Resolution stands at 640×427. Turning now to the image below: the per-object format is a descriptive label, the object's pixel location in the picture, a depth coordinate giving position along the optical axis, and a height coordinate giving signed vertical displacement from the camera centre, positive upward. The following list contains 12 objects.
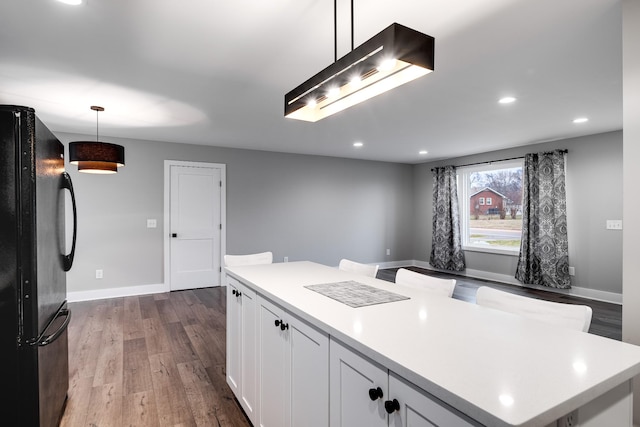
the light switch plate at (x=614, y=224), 4.73 -0.19
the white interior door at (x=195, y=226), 5.50 -0.23
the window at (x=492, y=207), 6.09 +0.08
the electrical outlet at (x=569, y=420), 0.82 -0.51
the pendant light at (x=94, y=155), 3.16 +0.54
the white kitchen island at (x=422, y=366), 0.82 -0.44
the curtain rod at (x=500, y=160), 5.20 +0.90
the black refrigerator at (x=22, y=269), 1.50 -0.25
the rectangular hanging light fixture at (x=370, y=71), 1.17 +0.55
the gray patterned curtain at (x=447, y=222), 6.86 -0.23
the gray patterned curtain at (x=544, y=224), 5.23 -0.21
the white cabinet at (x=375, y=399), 0.87 -0.55
